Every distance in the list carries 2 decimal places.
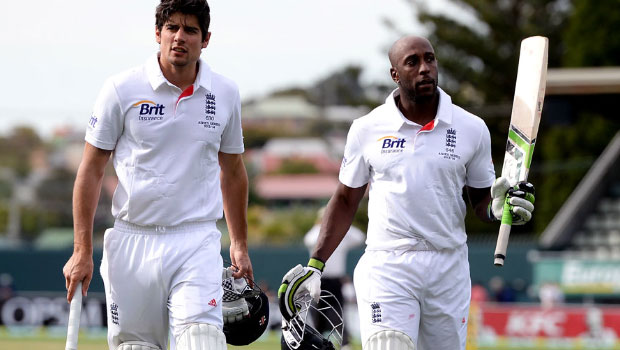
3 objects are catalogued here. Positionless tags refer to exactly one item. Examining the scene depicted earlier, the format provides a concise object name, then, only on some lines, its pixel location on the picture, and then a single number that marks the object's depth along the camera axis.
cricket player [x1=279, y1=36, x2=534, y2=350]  11.34
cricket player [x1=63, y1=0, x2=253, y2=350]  10.47
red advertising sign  35.44
